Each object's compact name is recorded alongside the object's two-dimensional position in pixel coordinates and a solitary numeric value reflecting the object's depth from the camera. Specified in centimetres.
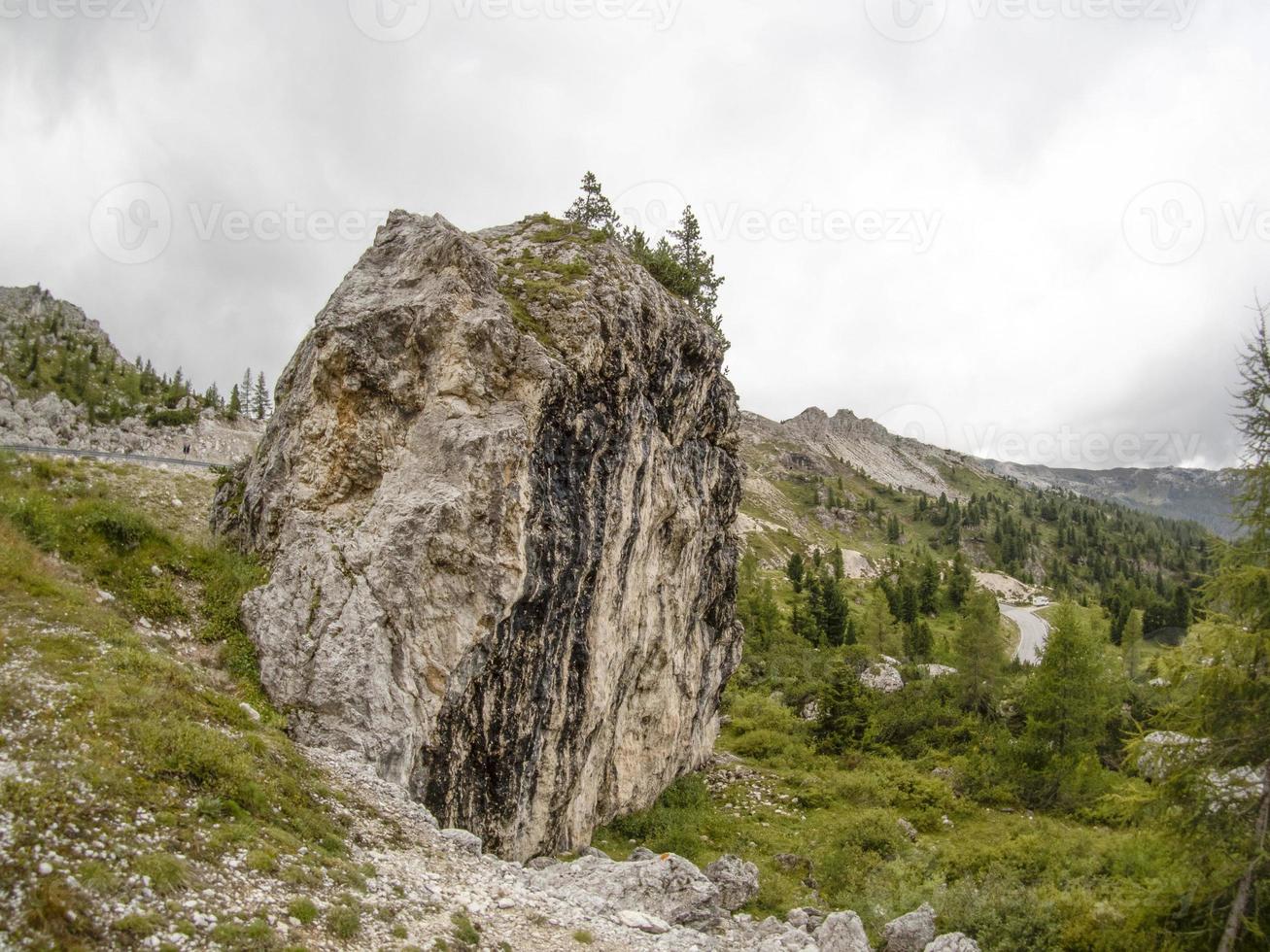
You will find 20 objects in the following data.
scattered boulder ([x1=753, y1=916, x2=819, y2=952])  1758
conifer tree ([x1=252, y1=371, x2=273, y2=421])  16938
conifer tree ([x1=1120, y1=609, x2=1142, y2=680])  8781
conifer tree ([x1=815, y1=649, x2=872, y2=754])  4903
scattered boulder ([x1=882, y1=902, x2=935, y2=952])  1950
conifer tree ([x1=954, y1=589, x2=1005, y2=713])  5512
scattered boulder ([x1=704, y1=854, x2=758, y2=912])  2397
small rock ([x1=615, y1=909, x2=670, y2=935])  1689
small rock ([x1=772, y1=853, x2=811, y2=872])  3003
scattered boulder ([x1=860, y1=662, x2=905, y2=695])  6262
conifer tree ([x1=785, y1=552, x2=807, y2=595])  12353
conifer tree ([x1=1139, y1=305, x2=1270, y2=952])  1459
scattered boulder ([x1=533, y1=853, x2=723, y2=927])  1912
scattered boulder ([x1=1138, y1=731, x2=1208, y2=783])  1576
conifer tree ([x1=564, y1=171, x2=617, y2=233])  4325
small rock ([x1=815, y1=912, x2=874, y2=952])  1795
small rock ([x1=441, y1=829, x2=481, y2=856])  1753
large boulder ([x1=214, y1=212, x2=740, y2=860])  1972
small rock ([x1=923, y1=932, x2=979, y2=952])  1714
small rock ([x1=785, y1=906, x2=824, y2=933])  2102
